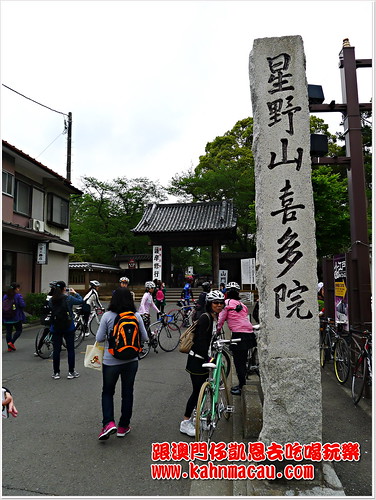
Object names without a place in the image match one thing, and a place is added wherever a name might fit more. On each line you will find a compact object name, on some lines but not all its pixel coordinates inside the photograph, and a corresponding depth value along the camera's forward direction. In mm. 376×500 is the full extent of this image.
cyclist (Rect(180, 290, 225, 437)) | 4336
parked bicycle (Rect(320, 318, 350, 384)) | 6336
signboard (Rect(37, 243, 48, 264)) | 15875
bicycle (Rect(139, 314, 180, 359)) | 9098
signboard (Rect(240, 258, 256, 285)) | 20969
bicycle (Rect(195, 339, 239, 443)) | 3912
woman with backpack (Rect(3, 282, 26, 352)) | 8930
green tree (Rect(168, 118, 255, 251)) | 27172
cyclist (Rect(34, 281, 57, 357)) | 8502
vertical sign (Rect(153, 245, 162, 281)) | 24325
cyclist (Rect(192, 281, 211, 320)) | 10484
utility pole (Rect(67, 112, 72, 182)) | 21953
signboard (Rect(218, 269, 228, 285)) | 22703
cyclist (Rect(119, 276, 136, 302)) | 7704
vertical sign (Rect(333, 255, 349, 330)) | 6820
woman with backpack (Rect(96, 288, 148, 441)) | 4262
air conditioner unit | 16203
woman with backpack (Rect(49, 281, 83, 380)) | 6676
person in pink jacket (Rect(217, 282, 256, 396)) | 5812
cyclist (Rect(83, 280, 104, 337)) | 10434
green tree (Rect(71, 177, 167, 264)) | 29234
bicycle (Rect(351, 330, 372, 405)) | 5254
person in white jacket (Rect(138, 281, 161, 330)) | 9195
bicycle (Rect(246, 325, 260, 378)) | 6823
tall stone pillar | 3457
